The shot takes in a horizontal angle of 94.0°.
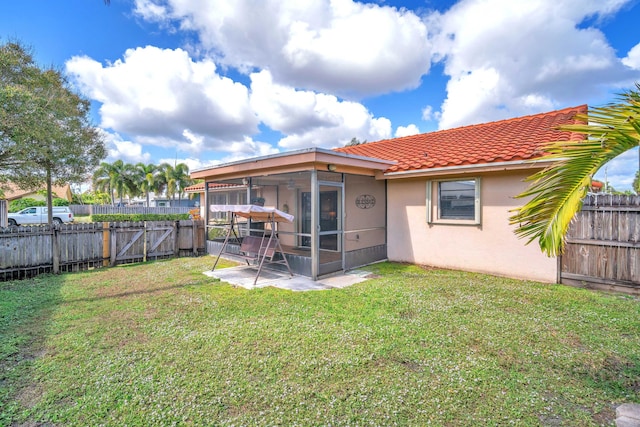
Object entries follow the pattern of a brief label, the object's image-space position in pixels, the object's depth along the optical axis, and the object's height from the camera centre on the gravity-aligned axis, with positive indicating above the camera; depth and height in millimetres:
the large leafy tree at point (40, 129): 9070 +3036
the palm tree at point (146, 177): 37000 +4172
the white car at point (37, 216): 20094 -392
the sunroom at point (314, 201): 6715 +264
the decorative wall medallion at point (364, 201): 8328 +234
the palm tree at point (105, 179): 34012 +3755
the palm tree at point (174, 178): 39188 +4247
